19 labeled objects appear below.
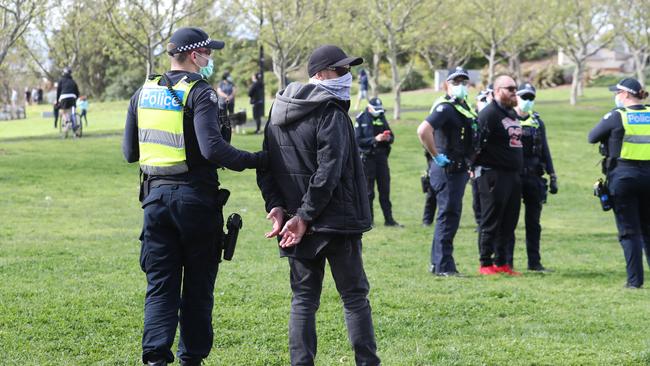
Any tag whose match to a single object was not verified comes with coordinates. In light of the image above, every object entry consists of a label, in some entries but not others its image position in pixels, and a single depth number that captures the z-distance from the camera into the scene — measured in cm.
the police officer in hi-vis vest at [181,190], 575
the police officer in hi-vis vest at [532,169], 1102
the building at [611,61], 6988
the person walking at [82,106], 3578
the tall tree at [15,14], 2327
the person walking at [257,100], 3008
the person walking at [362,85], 4371
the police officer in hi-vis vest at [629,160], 957
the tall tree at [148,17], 3014
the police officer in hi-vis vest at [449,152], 1005
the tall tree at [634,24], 4594
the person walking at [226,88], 2708
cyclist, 2627
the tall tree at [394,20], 3588
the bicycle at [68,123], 2845
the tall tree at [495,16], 4550
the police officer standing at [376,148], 1542
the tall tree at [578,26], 4588
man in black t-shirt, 1014
